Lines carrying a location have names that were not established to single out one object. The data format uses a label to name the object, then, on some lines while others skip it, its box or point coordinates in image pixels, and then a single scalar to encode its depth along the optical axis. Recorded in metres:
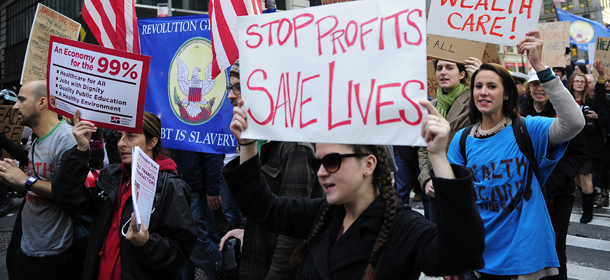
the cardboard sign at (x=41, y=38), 4.97
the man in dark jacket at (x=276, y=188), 2.66
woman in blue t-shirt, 2.82
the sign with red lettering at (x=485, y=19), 3.48
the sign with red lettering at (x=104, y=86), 3.16
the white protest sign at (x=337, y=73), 1.73
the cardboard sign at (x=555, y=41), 7.49
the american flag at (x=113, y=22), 4.86
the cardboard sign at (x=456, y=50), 4.33
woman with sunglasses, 1.58
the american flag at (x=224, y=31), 4.20
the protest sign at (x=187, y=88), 4.63
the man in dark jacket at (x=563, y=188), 3.89
